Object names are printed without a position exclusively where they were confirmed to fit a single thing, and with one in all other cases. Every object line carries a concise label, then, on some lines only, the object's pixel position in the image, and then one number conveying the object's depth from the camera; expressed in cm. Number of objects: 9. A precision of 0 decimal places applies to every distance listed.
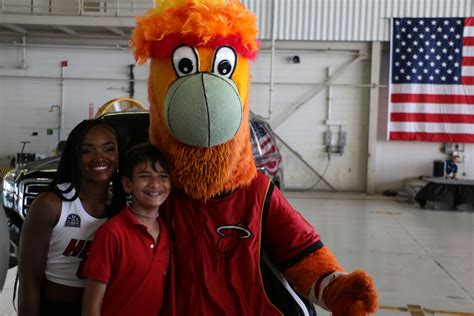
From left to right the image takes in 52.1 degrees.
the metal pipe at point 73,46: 1340
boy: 173
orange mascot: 179
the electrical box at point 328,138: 1319
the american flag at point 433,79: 1203
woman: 188
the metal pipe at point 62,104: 1350
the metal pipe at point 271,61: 1270
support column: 1283
